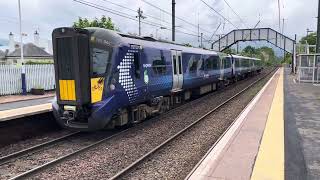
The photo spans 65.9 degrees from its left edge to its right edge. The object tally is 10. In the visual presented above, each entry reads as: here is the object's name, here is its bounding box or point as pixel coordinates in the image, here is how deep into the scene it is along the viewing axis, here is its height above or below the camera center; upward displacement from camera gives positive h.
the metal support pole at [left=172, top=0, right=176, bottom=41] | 15.72 +3.82
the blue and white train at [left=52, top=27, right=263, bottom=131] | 6.43 -0.05
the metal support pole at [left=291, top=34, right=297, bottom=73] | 34.18 +2.08
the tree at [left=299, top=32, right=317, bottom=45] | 56.05 +8.65
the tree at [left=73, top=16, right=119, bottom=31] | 24.70 +5.50
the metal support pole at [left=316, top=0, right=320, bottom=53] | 19.74 +2.83
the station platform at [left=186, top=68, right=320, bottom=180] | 4.28 -1.59
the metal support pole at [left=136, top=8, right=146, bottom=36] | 35.74 +9.11
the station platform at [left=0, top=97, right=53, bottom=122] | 6.75 -1.03
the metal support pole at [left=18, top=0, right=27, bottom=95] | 15.39 -0.31
